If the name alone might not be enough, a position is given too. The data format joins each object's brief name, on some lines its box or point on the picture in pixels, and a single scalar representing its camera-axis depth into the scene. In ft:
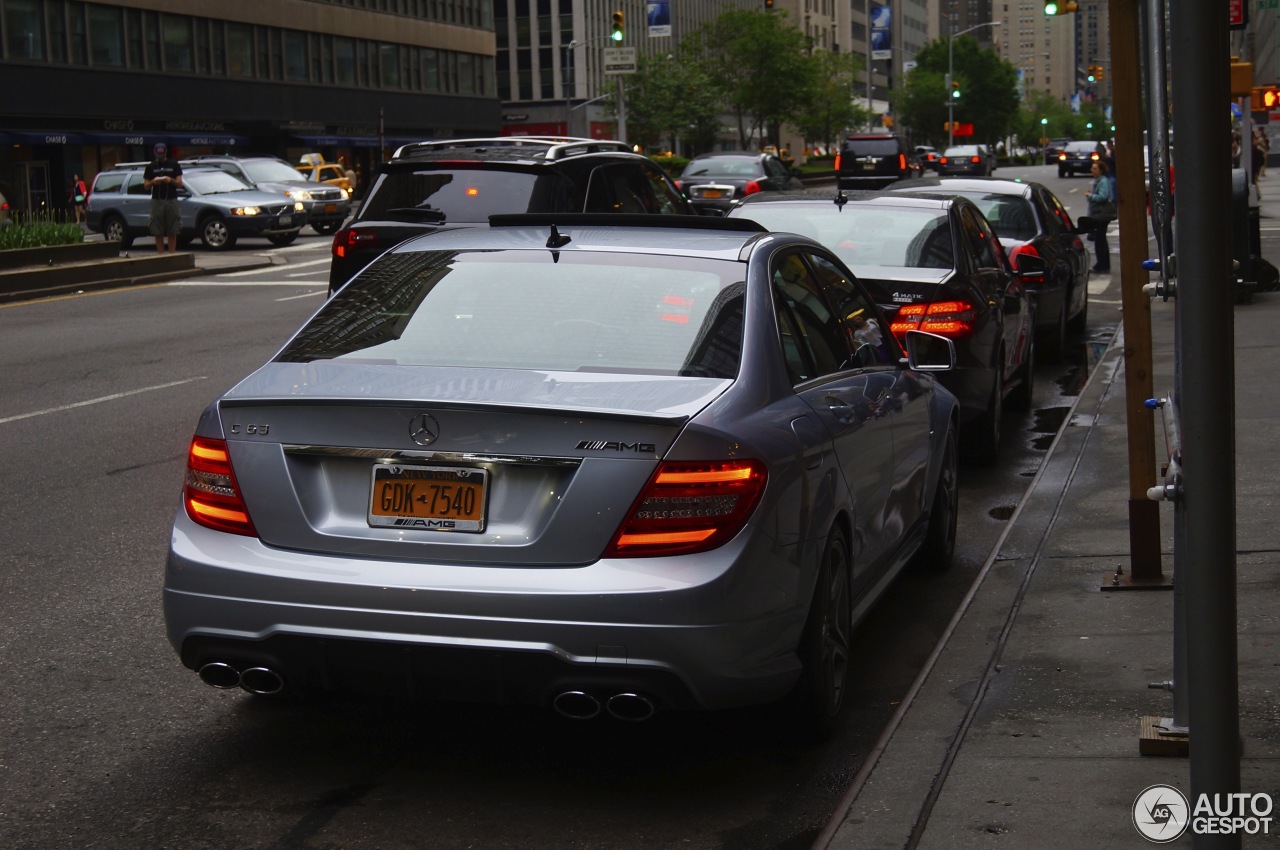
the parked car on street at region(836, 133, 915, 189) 165.68
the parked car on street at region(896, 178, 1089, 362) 46.62
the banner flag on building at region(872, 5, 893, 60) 435.53
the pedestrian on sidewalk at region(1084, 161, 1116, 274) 76.89
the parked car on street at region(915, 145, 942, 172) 255.50
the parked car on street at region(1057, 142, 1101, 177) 258.16
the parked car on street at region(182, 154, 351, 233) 117.50
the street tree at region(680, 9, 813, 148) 301.22
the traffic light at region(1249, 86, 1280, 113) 121.60
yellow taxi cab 152.05
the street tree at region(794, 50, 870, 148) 306.96
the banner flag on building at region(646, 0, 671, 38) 199.95
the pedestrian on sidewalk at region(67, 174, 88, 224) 165.48
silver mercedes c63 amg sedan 14.06
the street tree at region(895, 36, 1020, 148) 503.61
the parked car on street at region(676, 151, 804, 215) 106.22
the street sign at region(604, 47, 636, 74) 146.35
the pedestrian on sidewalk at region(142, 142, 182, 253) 94.27
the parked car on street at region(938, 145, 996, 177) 229.04
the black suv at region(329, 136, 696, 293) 41.47
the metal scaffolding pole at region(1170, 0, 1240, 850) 9.40
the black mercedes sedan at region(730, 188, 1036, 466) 30.89
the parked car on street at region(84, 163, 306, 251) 108.99
